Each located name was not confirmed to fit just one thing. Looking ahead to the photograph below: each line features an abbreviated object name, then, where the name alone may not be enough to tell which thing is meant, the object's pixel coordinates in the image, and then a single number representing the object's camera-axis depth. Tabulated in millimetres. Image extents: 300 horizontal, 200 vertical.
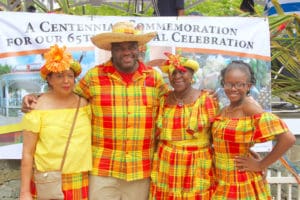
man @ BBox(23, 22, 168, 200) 3205
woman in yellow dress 2994
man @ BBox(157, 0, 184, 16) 5387
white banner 3959
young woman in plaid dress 2912
